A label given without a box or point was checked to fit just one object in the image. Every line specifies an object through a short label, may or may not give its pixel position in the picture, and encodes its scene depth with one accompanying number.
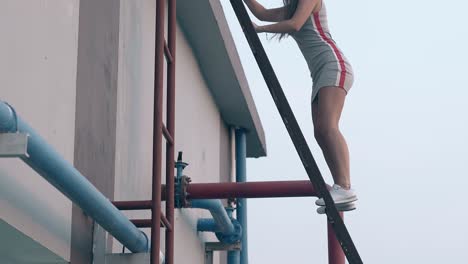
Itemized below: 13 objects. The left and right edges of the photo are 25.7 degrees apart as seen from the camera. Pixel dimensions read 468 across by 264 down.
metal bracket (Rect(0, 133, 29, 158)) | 5.14
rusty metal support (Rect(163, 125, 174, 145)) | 7.02
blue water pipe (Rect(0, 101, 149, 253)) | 5.21
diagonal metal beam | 6.70
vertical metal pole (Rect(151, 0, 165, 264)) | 6.50
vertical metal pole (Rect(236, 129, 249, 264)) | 11.93
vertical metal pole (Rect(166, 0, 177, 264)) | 6.89
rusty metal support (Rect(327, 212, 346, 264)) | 8.08
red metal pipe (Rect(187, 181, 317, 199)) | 8.19
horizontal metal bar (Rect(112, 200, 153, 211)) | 6.94
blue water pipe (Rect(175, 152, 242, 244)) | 9.32
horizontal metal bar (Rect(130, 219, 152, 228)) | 7.10
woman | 7.20
